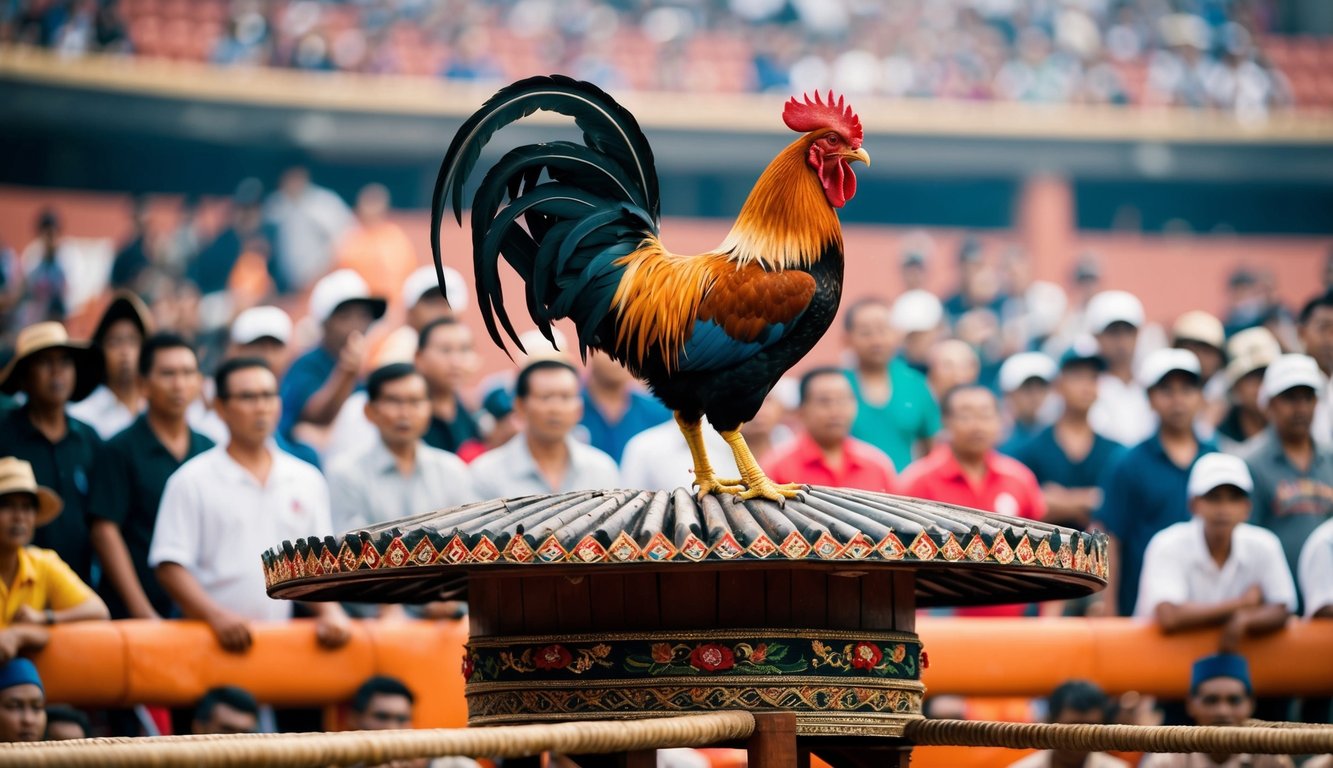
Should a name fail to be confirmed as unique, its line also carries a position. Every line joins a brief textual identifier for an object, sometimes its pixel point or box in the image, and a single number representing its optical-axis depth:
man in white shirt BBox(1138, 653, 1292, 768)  15.02
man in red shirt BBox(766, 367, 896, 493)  17.92
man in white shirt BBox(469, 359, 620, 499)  17.34
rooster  9.87
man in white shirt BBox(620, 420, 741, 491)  17.62
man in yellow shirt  13.85
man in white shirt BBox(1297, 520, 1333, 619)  16.37
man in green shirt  21.30
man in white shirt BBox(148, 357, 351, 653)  14.83
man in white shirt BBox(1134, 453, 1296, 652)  16.12
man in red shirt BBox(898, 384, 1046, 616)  18.20
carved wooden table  8.31
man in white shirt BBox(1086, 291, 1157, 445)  24.14
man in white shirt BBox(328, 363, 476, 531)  16.84
